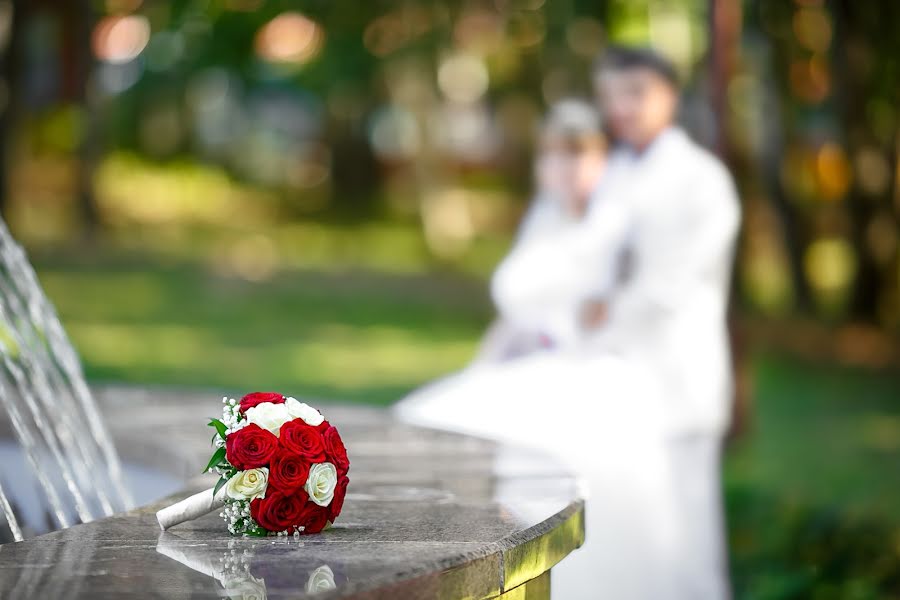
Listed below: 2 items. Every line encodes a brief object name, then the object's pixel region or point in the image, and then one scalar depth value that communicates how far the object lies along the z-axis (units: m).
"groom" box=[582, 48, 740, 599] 5.13
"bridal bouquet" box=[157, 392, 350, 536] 3.05
